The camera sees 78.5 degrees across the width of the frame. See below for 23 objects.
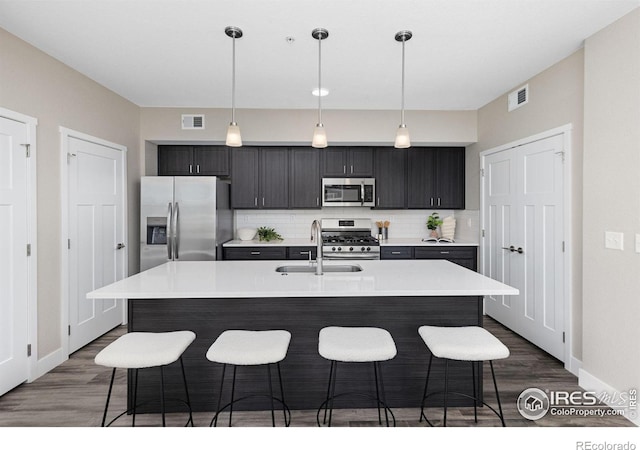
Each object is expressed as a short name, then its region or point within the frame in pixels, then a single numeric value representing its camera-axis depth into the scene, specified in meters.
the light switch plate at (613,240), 2.48
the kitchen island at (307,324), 2.48
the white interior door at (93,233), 3.53
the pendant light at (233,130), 2.75
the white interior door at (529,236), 3.33
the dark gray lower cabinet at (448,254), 4.92
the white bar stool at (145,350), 1.93
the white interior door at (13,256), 2.71
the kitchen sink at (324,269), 3.03
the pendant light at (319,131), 2.77
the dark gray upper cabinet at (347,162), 5.22
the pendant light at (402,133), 2.82
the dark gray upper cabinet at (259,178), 5.16
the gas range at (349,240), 4.96
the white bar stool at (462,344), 2.00
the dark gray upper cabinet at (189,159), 5.09
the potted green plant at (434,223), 5.46
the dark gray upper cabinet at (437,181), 5.28
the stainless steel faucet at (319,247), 2.75
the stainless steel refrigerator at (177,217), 4.46
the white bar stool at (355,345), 1.98
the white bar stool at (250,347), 1.97
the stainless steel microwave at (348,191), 5.21
